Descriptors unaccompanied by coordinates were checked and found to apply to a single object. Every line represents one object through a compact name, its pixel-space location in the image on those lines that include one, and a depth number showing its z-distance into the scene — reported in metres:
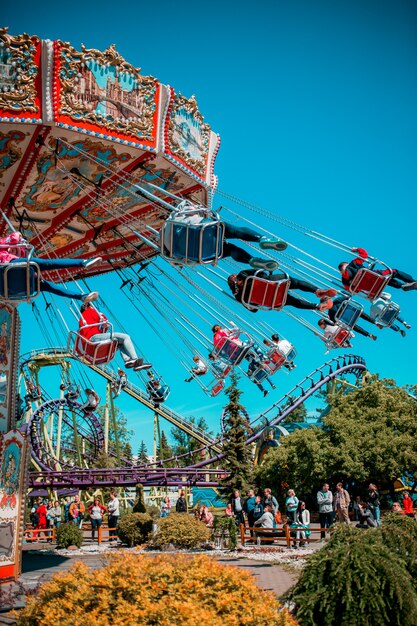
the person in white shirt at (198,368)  14.46
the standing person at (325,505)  13.61
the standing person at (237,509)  15.60
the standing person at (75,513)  20.23
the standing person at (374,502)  12.31
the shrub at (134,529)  16.02
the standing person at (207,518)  17.18
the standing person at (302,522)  13.81
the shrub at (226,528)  13.38
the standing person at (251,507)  14.99
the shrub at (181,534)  14.22
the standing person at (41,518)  20.22
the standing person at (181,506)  19.47
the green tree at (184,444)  53.89
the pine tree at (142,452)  65.56
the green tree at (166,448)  56.97
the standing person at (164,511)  24.85
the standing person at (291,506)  14.29
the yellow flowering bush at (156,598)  3.75
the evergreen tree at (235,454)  25.75
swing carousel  9.16
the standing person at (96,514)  17.83
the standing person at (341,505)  12.76
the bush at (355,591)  4.88
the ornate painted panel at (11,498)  10.50
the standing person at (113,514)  18.53
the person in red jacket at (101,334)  10.37
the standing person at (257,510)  14.90
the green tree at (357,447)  25.44
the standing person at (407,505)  12.98
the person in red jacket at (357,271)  9.68
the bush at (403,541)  5.80
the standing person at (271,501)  14.95
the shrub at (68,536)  15.69
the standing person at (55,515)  22.78
